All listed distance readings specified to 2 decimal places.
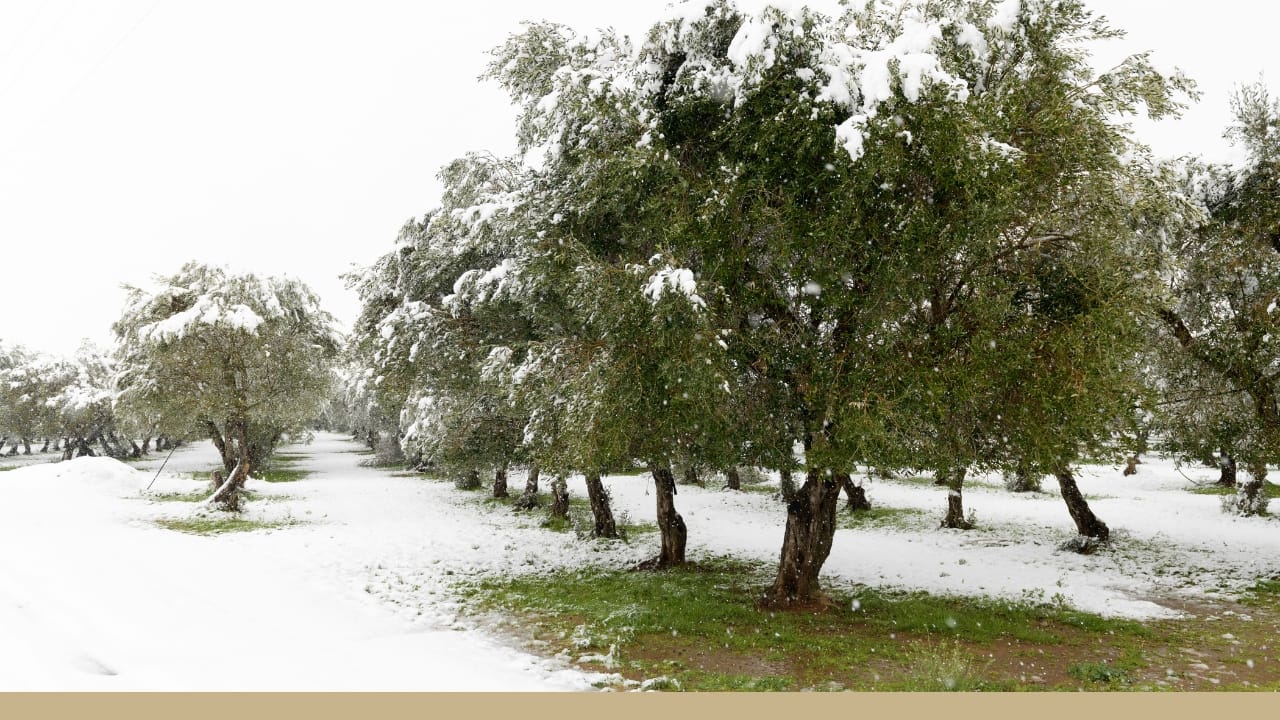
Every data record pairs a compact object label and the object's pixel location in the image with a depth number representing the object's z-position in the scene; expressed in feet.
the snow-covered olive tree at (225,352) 75.92
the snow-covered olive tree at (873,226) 27.50
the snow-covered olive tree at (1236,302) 40.45
